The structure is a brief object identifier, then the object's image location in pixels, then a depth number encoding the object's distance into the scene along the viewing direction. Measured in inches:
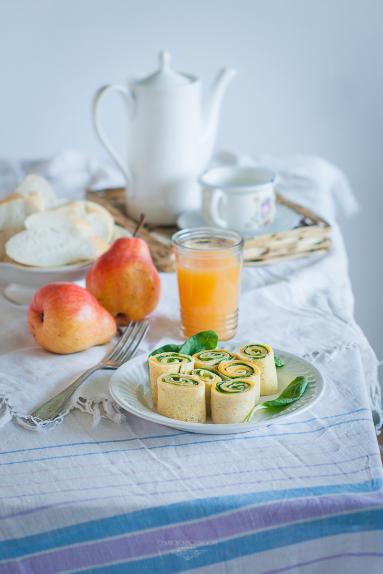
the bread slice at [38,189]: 53.3
